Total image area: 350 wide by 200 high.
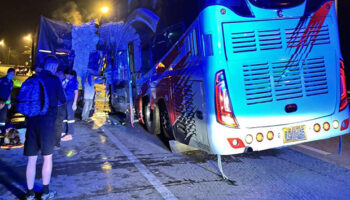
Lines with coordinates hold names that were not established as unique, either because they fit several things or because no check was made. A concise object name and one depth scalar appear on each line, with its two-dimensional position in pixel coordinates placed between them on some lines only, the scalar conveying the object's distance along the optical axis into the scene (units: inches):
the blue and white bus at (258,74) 153.7
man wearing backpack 130.1
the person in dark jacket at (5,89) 253.1
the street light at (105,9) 412.0
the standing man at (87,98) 396.8
